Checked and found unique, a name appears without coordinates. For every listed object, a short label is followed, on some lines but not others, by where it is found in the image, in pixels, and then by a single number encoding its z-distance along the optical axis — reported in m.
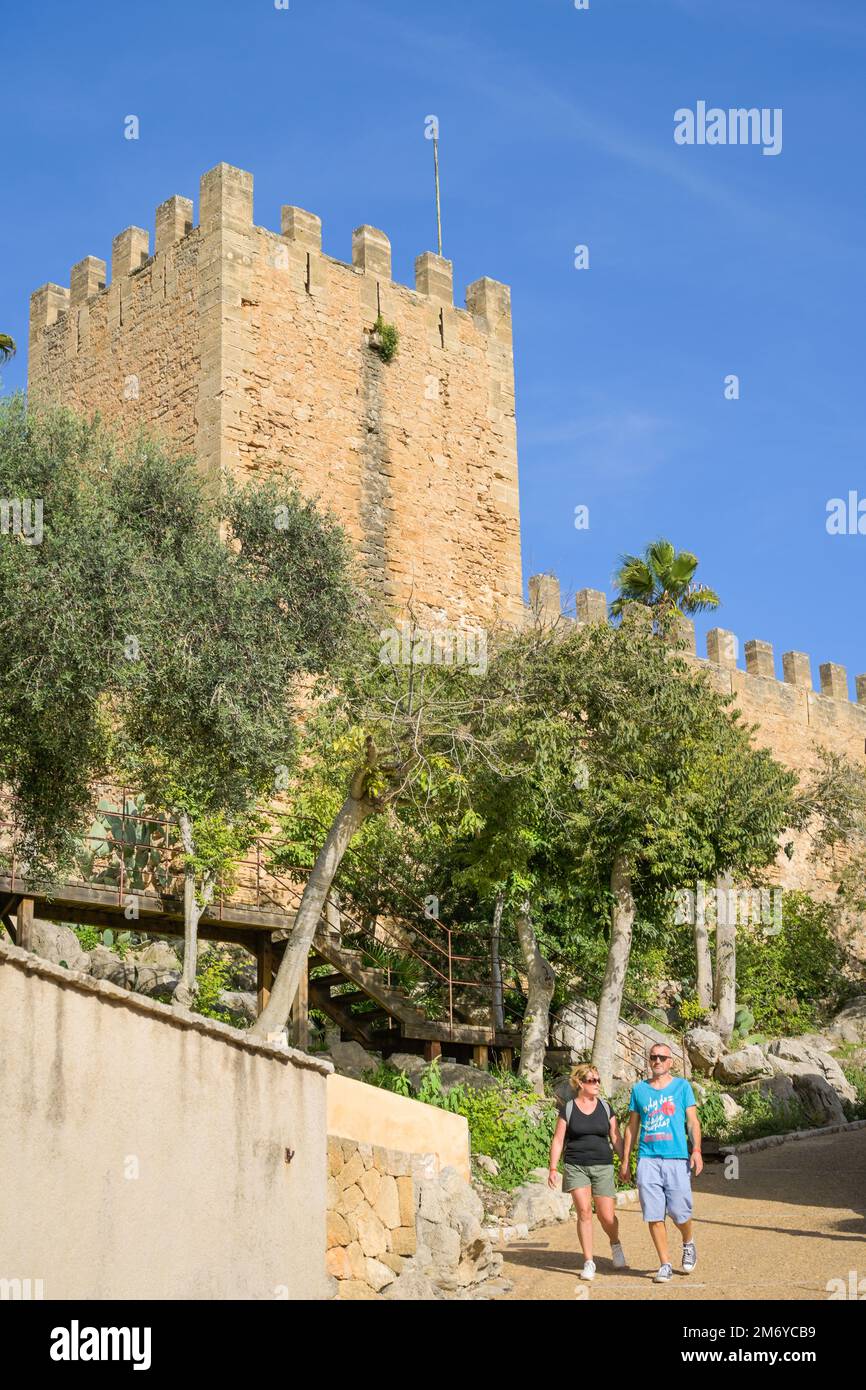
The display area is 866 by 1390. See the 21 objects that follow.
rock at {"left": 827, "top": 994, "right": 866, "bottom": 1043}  26.89
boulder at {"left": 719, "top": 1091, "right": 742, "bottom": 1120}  19.98
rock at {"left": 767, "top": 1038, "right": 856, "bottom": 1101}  22.14
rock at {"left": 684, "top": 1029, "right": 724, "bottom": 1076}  22.30
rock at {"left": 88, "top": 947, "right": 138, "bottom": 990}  19.44
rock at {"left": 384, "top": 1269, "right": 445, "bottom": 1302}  9.46
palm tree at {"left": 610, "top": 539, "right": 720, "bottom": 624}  29.25
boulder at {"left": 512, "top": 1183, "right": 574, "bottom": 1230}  13.78
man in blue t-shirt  9.22
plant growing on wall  23.81
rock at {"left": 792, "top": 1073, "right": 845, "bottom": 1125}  20.22
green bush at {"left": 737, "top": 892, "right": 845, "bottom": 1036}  27.41
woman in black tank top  9.68
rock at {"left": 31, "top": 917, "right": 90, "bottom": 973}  18.97
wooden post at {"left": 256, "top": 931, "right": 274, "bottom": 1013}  17.80
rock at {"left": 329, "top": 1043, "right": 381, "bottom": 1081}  17.14
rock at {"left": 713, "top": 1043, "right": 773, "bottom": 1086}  21.95
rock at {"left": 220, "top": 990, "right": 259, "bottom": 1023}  19.20
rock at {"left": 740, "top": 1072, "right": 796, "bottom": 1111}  20.56
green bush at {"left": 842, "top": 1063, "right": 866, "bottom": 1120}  20.75
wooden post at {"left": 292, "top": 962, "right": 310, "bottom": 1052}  16.86
